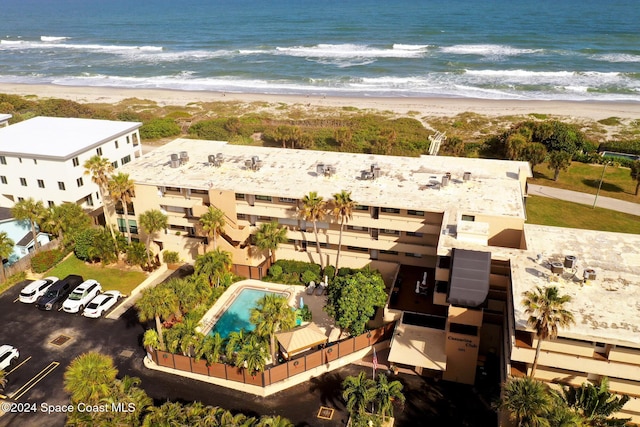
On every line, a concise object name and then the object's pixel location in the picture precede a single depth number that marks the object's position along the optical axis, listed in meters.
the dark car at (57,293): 49.91
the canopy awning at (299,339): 40.91
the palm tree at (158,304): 39.94
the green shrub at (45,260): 56.00
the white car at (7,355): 41.97
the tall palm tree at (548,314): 31.09
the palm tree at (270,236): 50.94
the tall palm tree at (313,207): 48.03
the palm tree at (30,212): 55.97
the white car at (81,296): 49.41
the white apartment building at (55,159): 61.50
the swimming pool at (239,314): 47.28
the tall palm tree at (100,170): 53.59
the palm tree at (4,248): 52.09
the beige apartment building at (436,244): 34.69
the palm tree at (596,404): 30.89
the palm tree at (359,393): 34.34
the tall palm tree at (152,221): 53.06
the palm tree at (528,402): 29.92
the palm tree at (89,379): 31.75
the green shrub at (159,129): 101.69
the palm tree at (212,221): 50.12
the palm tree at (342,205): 47.62
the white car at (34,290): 50.84
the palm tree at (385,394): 34.84
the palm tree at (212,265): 48.89
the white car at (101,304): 48.72
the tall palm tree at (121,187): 52.49
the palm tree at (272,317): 36.88
